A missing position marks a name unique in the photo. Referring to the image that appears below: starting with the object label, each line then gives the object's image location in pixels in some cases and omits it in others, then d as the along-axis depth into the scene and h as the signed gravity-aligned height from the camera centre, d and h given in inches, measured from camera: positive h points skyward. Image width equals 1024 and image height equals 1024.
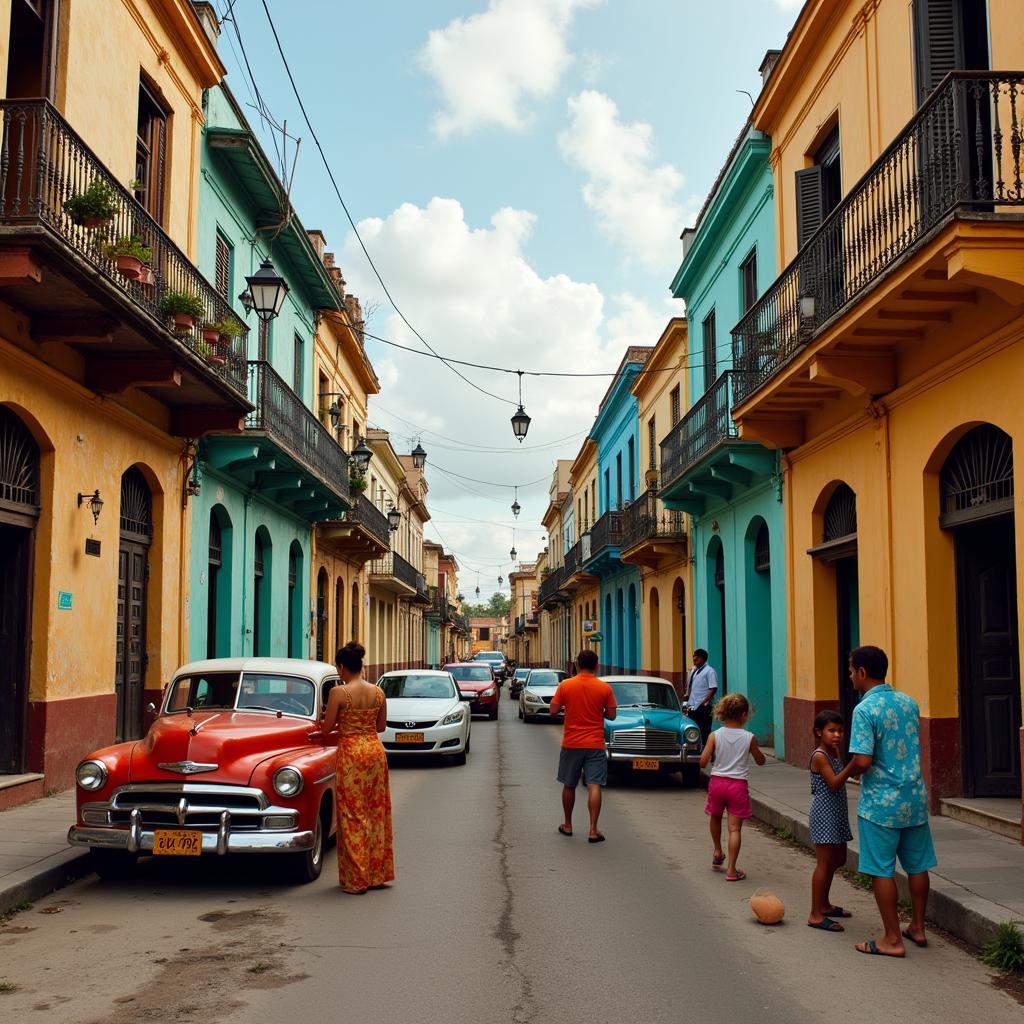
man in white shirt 604.4 -36.3
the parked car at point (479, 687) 1145.4 -63.3
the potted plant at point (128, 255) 426.0 +146.1
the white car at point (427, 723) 629.0 -55.3
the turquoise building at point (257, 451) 652.1 +114.4
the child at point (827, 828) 260.5 -48.6
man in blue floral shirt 237.0 -37.9
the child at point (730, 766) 327.9 -42.0
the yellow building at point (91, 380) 393.1 +111.1
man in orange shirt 392.5 -38.2
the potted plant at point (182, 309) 489.1 +143.3
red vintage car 285.0 -44.5
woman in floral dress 295.9 -42.6
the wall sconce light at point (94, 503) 470.0 +54.5
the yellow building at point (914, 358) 351.3 +106.2
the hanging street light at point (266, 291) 571.2 +176.0
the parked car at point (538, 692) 1082.1 -65.3
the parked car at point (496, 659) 2269.1 -70.5
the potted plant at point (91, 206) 399.5 +154.7
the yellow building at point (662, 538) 944.9 +77.9
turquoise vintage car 543.8 -58.3
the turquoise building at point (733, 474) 647.8 +100.5
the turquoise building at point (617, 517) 1248.2 +128.2
